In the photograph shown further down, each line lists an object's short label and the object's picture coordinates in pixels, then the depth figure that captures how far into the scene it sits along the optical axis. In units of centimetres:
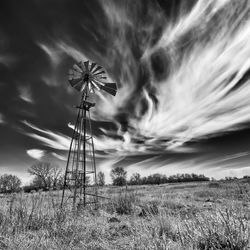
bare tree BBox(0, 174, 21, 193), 6112
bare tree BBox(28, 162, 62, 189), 6053
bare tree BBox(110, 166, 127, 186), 8439
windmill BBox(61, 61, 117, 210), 907
